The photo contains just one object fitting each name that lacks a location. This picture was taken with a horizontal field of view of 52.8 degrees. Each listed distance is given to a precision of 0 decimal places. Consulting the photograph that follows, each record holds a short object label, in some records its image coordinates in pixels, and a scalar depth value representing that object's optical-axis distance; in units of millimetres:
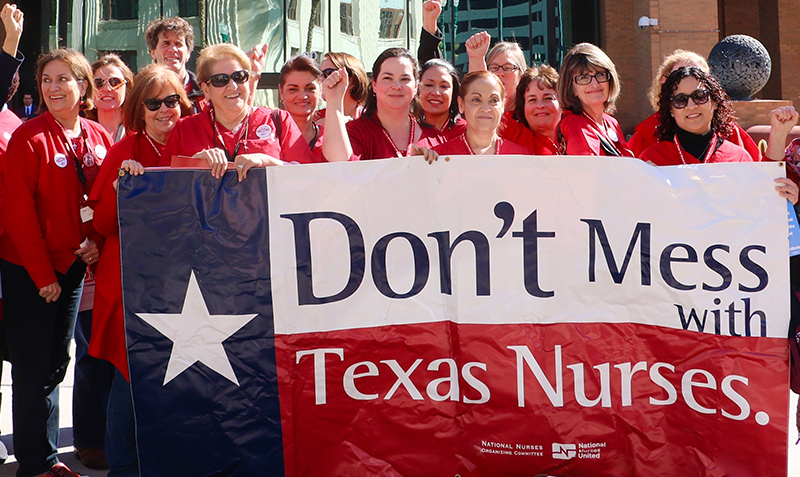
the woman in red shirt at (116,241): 3686
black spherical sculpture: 10125
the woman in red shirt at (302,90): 4590
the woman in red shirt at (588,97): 4141
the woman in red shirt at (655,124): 4262
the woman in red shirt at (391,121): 4219
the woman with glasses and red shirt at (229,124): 3729
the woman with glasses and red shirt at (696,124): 3918
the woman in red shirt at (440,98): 4500
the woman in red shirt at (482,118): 3941
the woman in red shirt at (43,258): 3740
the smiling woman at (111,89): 4797
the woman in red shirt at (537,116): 4699
